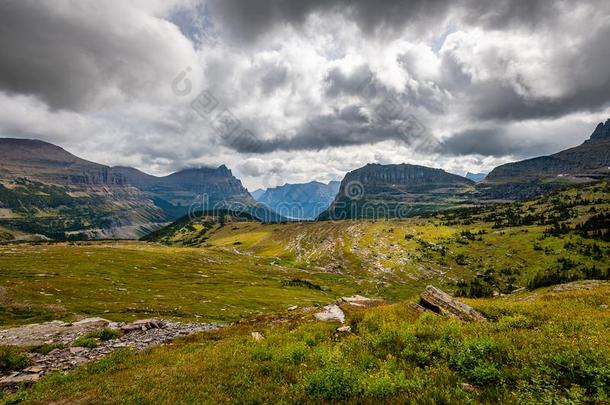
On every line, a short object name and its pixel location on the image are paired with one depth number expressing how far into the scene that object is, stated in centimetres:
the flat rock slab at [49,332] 2422
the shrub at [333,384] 918
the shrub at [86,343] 2233
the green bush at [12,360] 1781
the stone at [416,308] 2082
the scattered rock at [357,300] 3038
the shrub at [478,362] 918
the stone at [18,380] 1499
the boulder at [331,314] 2367
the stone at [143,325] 2825
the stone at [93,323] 2918
